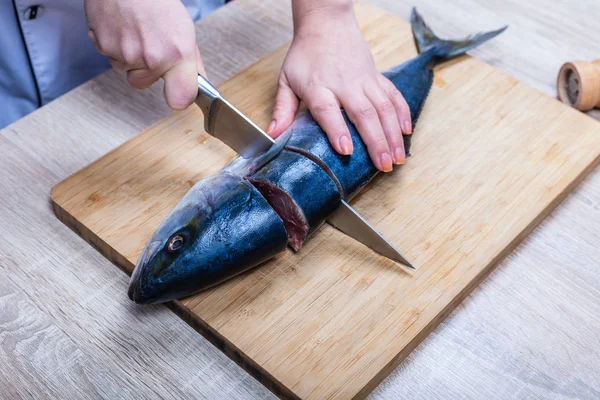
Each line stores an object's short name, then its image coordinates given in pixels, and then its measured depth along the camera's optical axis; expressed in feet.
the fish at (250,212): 3.40
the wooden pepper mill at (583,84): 4.00
